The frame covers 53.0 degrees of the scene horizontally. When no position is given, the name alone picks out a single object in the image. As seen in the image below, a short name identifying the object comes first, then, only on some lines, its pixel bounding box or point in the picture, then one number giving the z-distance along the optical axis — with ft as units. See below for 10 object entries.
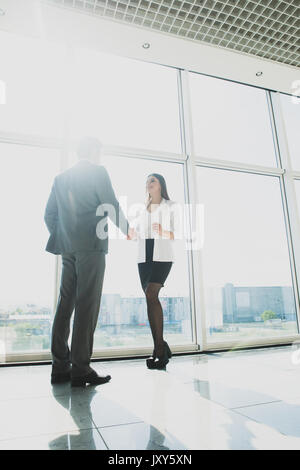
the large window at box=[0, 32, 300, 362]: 9.00
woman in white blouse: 7.41
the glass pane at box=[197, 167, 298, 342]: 10.60
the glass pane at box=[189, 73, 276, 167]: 11.81
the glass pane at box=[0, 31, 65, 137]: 9.65
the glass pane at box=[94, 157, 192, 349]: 9.30
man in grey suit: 5.75
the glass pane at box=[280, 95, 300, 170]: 13.19
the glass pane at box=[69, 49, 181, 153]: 10.50
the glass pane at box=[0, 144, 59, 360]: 8.46
